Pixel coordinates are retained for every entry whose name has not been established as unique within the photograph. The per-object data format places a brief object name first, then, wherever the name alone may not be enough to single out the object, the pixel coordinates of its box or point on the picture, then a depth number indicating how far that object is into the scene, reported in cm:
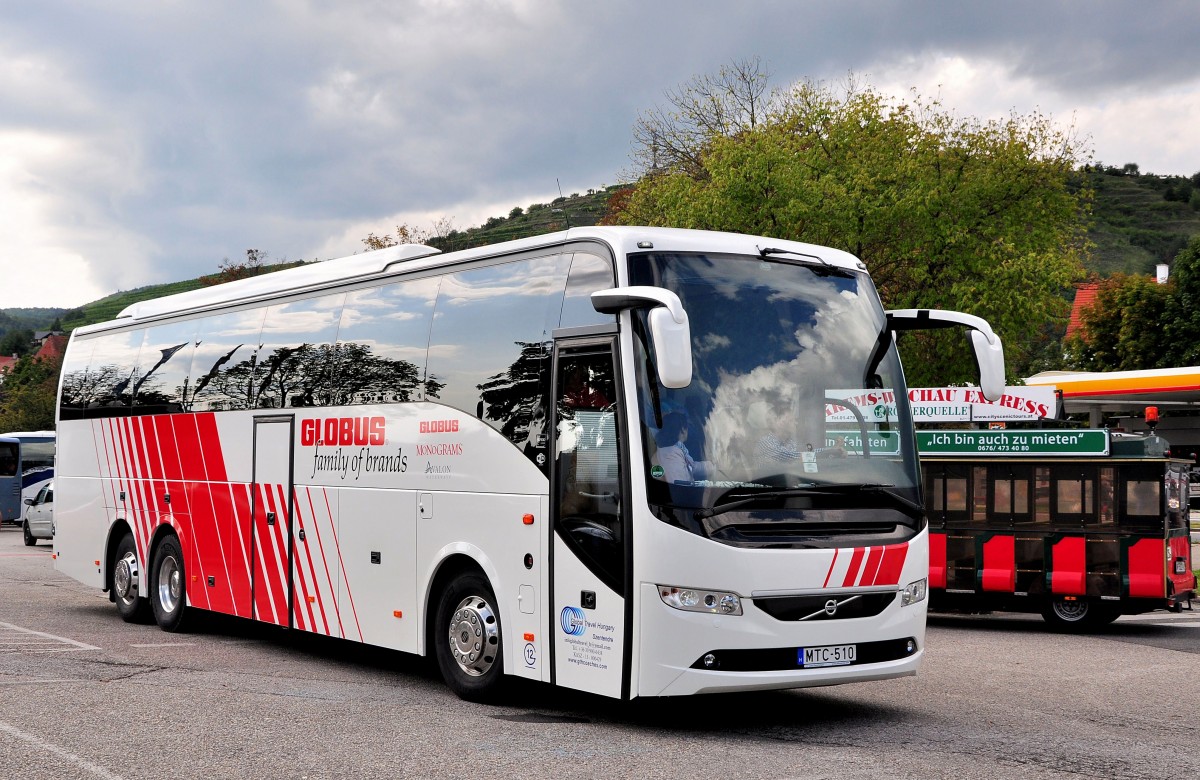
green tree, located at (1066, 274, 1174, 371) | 6438
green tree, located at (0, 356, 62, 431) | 8919
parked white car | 3259
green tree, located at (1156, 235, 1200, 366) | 6200
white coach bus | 809
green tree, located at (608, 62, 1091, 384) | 3194
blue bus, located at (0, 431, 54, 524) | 4306
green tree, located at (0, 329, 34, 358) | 17788
